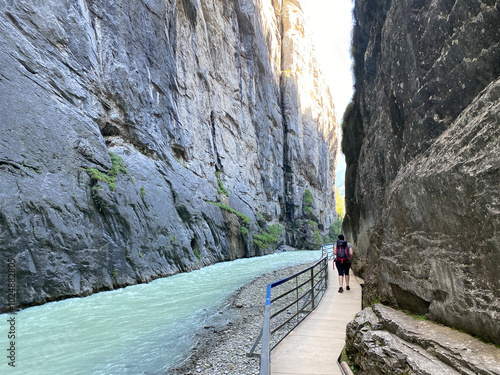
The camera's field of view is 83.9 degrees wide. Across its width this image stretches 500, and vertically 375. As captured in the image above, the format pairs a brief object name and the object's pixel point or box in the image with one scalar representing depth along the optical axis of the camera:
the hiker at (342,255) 8.76
